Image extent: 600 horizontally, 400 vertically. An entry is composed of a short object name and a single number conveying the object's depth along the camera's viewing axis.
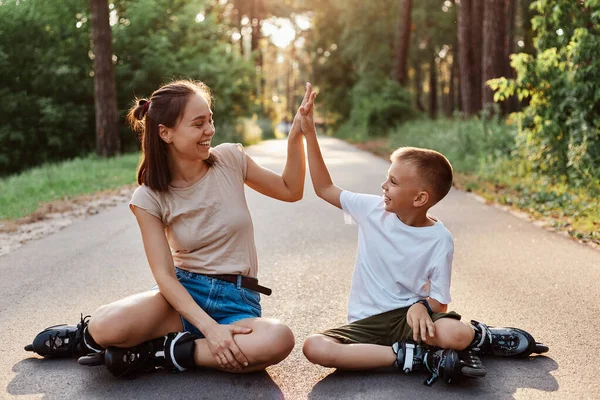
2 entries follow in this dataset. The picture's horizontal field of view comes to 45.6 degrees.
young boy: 3.58
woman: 3.53
